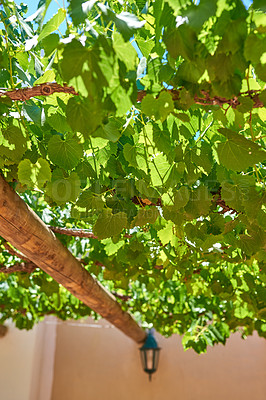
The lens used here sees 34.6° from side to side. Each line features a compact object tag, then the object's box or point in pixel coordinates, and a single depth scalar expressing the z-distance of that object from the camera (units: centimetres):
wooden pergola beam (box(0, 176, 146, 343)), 142
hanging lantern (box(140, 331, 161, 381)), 575
